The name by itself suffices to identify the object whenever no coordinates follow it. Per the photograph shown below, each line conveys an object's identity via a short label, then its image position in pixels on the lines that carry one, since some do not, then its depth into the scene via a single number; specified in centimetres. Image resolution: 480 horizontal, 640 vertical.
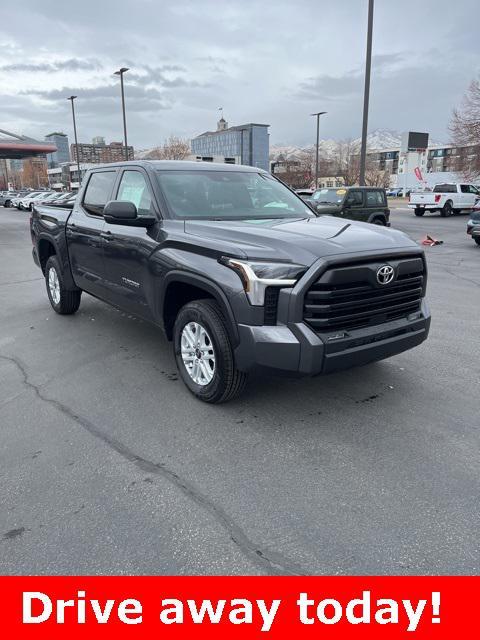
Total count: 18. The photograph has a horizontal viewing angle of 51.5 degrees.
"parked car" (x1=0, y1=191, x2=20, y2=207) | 4715
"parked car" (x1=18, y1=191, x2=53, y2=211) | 3896
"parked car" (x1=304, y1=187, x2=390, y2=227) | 1609
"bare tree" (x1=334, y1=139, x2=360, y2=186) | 6606
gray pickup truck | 325
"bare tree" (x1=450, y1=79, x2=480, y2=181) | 3631
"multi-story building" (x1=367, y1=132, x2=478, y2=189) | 4013
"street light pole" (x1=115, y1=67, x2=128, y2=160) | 3100
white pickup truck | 2817
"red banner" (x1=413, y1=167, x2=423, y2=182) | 5141
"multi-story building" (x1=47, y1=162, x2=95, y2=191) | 9725
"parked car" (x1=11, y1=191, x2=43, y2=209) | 4106
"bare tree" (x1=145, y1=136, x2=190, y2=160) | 6550
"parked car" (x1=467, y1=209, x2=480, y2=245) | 1387
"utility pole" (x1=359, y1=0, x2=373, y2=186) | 1839
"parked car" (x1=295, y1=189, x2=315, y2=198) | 2240
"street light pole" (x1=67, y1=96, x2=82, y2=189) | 4125
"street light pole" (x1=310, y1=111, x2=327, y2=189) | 4138
